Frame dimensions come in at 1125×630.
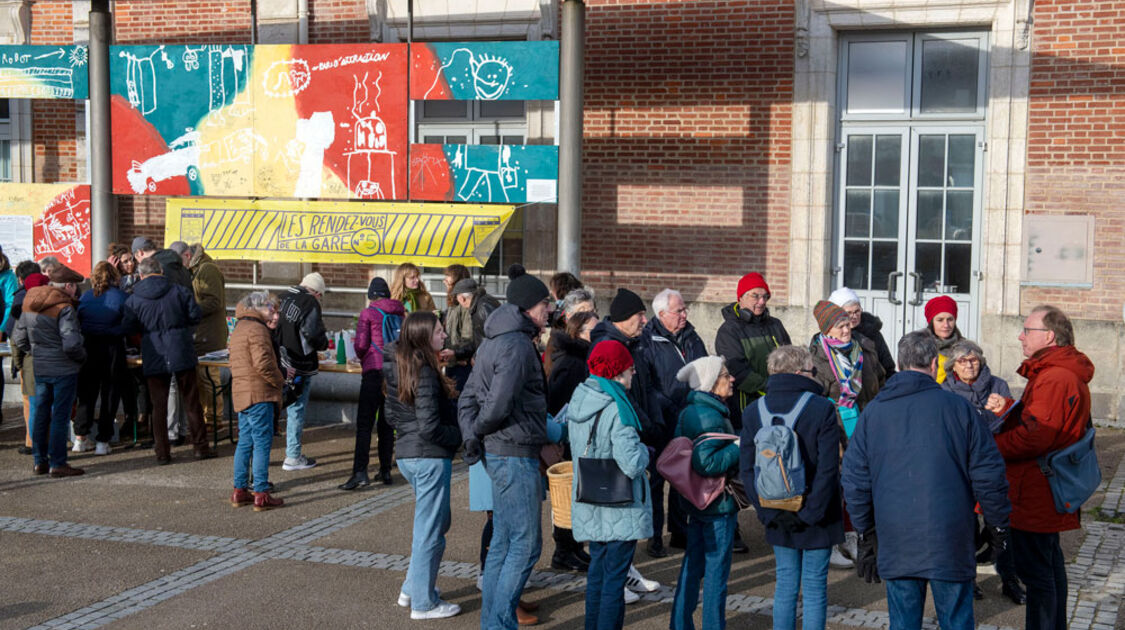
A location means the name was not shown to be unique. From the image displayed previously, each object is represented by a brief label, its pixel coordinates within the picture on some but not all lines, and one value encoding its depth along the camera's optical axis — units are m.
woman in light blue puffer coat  5.43
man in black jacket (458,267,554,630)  5.75
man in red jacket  5.44
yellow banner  12.07
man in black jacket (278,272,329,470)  9.62
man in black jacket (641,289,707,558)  6.93
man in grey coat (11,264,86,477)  9.66
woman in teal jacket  5.63
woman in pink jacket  9.20
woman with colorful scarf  6.96
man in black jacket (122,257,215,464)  10.13
